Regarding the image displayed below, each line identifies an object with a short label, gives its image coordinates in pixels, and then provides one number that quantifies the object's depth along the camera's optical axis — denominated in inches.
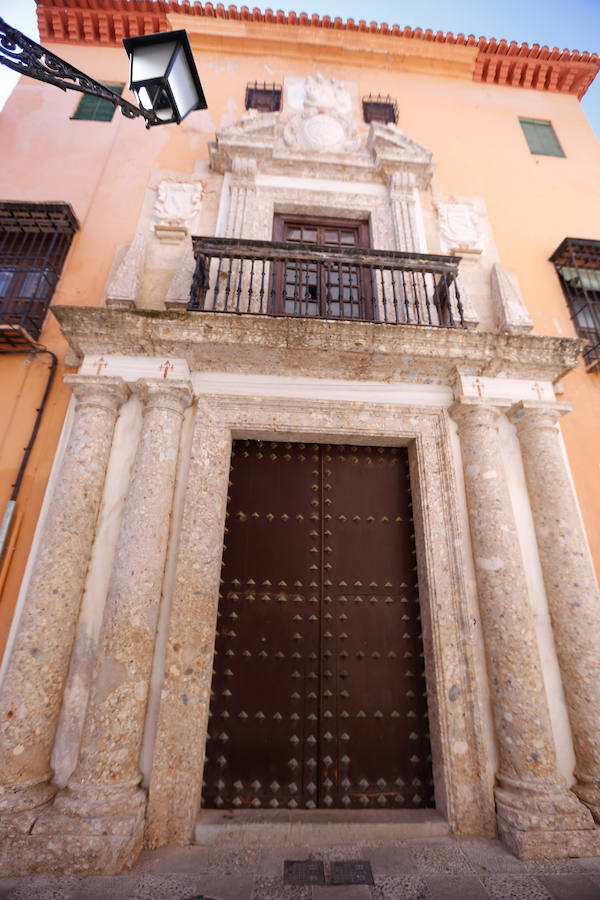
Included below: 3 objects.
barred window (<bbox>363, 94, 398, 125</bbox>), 214.7
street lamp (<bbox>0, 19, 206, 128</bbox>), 71.9
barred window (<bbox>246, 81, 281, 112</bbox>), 214.8
